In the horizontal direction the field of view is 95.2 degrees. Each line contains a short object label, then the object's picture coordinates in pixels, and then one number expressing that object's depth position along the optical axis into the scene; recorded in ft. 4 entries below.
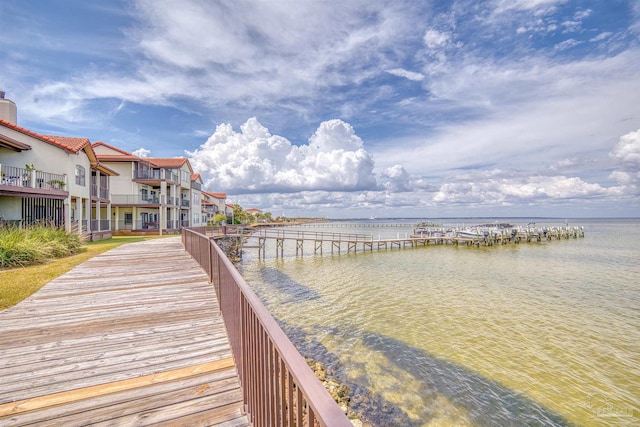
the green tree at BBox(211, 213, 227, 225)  181.37
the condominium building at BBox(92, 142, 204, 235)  104.58
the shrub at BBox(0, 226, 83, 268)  35.12
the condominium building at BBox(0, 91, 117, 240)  53.06
